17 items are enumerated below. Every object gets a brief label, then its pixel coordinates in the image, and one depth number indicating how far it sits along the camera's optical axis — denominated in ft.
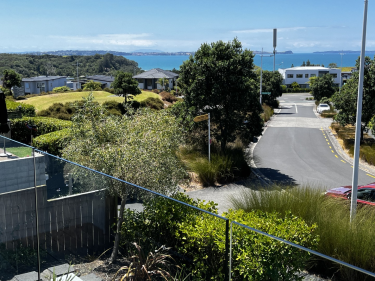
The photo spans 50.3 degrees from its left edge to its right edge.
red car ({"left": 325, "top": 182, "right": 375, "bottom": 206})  39.50
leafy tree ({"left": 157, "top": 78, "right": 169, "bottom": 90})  307.37
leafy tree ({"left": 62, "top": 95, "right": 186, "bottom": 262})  29.76
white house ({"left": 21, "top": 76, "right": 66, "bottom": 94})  325.46
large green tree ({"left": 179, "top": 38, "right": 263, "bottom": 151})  64.64
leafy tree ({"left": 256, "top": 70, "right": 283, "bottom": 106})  178.52
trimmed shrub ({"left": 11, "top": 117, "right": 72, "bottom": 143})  67.97
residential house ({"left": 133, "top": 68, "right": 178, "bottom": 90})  314.96
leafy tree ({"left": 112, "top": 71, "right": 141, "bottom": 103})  163.53
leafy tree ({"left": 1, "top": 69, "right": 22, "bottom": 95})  252.62
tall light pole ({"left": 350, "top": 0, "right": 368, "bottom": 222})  34.64
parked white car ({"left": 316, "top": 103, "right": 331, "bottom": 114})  159.43
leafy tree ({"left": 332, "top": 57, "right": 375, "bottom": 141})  86.12
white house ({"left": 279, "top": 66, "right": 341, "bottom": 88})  340.74
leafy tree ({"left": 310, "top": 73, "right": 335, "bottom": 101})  197.77
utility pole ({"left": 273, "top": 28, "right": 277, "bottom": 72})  136.12
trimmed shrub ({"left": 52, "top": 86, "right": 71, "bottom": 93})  249.34
